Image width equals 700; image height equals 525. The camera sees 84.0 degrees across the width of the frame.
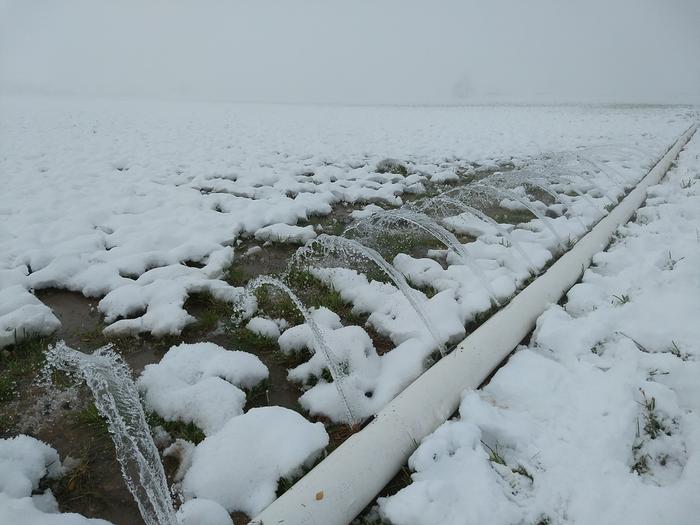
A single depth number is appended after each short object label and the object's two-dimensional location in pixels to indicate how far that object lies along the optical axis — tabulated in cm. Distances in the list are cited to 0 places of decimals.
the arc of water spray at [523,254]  364
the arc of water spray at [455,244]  315
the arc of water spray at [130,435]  168
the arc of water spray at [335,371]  208
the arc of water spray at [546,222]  406
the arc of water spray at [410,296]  256
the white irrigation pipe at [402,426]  153
